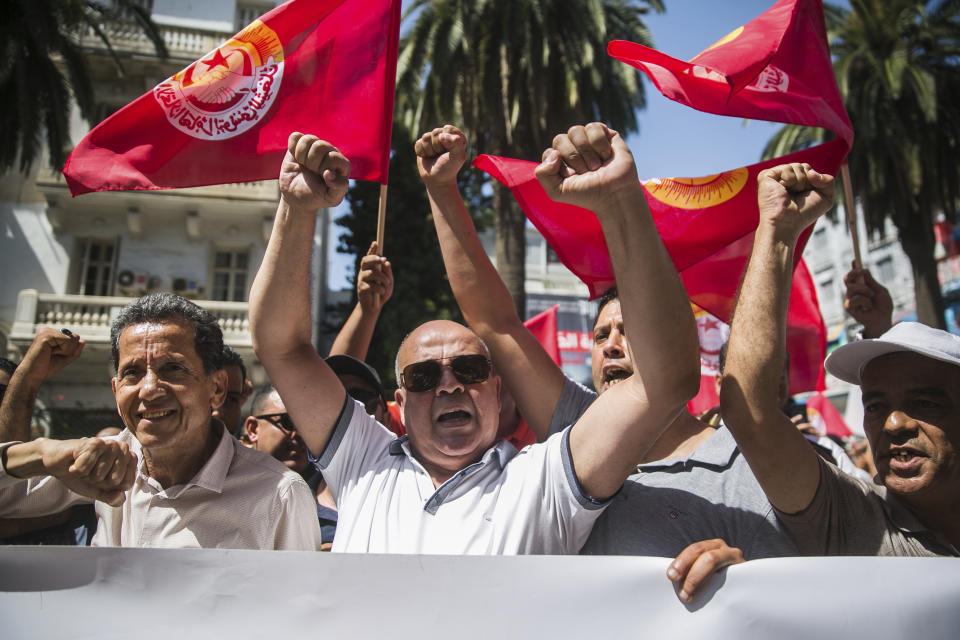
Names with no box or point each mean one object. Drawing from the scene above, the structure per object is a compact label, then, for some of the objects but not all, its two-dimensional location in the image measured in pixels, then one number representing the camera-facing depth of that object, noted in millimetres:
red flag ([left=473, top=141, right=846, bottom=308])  3100
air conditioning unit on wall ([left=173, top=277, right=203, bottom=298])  16031
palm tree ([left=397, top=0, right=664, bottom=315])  10734
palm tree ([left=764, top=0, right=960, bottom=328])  12586
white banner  1516
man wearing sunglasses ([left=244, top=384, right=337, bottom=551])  3160
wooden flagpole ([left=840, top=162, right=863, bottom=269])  2963
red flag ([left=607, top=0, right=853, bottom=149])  2725
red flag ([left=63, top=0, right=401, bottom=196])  3051
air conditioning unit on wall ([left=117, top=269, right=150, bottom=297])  16000
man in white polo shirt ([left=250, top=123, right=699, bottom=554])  1692
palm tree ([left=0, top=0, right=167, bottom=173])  10773
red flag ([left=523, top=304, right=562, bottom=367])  5742
